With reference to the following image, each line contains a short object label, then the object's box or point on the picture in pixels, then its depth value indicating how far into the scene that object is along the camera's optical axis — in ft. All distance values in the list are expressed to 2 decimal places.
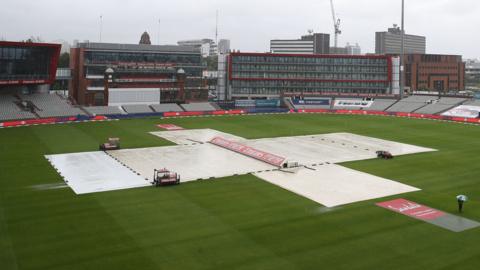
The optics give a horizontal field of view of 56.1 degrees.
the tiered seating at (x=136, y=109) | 345.82
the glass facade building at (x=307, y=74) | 412.16
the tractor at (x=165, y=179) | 127.65
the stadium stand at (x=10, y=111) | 277.01
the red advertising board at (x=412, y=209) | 103.14
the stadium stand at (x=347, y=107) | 398.13
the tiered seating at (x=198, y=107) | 366.24
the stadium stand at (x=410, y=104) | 376.82
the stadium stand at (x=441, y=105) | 359.05
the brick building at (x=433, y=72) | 592.19
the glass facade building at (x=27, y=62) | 273.75
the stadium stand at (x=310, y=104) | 404.36
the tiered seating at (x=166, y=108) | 357.00
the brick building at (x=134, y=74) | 347.56
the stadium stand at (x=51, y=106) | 299.11
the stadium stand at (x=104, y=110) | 326.24
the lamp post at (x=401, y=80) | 379.00
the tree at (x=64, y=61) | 488.02
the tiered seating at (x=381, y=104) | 388.49
